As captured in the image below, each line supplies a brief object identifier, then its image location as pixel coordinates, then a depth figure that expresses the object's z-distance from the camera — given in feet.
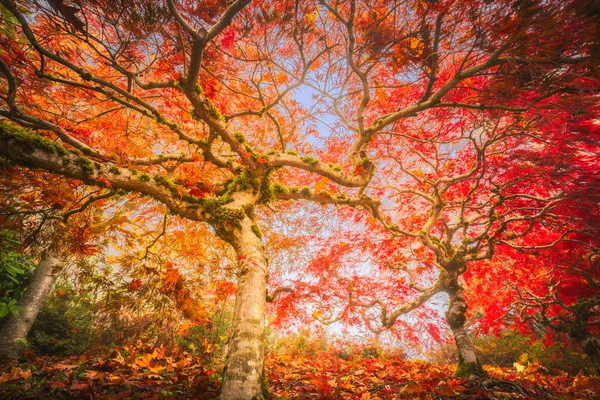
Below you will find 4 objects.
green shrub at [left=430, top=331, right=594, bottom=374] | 21.72
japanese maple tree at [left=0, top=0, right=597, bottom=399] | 8.07
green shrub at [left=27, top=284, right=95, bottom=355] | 19.75
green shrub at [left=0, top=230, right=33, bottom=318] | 13.99
